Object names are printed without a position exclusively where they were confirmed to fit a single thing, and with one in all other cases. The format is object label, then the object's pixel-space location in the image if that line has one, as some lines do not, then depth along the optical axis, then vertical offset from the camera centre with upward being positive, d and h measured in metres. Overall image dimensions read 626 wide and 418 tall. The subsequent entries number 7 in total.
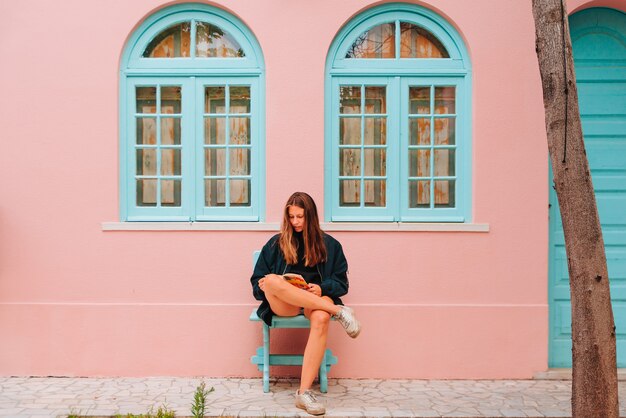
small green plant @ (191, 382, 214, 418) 4.20 -1.40
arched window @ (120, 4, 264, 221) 5.79 +0.80
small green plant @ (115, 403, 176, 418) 4.42 -1.53
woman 4.83 -0.60
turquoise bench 5.07 -1.30
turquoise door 5.91 +0.52
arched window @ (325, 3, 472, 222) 5.79 +0.80
